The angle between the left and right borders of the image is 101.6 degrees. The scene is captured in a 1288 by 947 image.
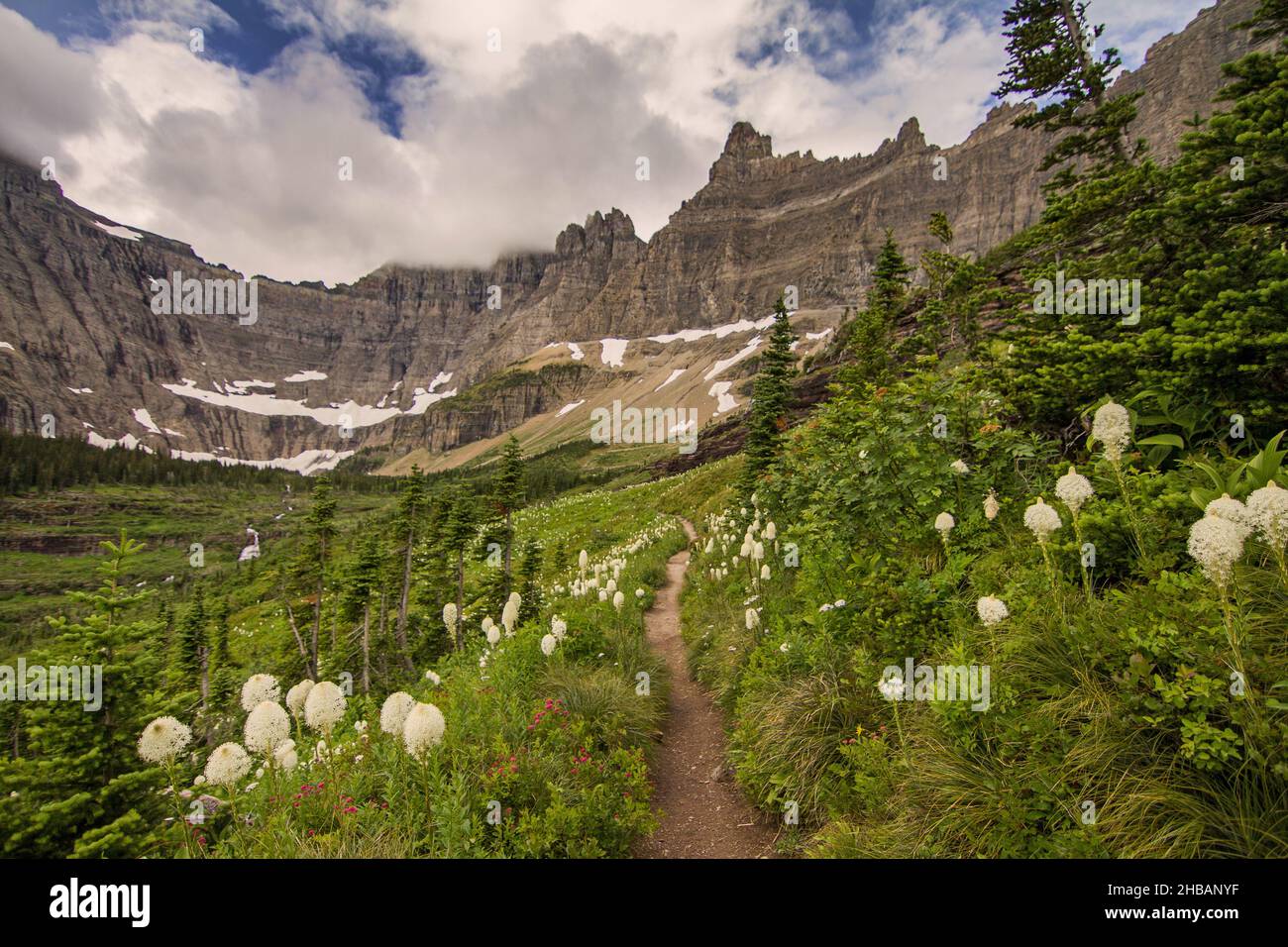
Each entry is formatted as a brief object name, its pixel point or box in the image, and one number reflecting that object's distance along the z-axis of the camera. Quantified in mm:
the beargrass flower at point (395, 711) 3645
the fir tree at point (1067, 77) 11743
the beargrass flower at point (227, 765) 3377
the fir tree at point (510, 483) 12875
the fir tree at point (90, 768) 4324
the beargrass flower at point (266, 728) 3615
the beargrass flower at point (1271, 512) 2612
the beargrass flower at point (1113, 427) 3713
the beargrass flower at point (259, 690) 4148
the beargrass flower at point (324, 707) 3682
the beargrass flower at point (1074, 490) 3721
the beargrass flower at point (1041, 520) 3752
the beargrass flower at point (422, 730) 3521
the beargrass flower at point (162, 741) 3607
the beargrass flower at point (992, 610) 3713
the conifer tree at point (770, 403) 15719
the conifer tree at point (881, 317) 20367
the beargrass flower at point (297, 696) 4105
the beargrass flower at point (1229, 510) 2844
